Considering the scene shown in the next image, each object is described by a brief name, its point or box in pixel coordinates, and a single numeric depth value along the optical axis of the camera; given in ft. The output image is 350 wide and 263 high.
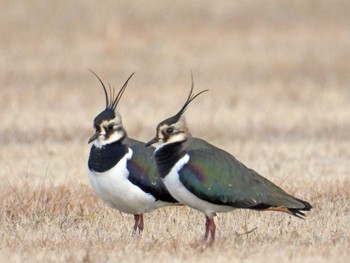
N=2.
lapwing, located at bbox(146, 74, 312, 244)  52.65
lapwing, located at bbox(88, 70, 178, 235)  57.36
